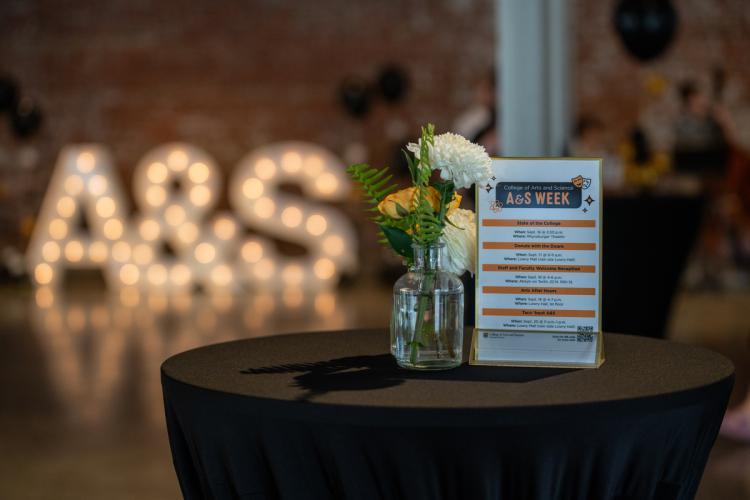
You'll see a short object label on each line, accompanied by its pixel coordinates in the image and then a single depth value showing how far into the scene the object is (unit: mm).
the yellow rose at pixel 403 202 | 1933
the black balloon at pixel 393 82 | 10914
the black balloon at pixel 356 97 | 10953
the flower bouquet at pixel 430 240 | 1910
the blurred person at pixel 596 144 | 9938
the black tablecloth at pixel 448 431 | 1647
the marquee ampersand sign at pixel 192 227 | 10523
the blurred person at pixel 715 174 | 9938
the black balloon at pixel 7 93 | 10711
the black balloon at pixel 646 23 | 6348
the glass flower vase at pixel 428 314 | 1959
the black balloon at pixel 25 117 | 11375
